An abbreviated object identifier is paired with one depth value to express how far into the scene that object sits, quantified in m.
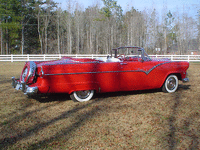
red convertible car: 4.54
